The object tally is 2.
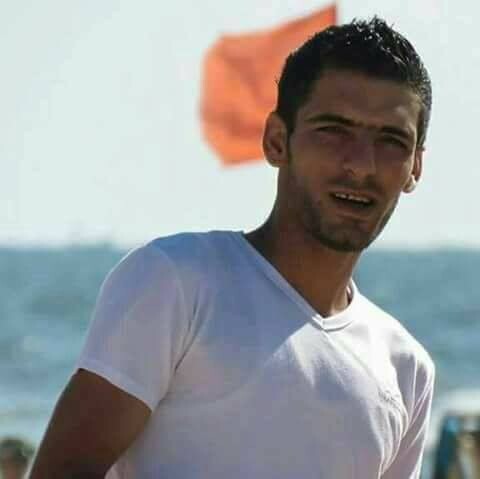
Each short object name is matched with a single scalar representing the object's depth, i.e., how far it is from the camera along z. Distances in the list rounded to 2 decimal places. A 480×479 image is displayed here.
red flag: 13.01
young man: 5.76
